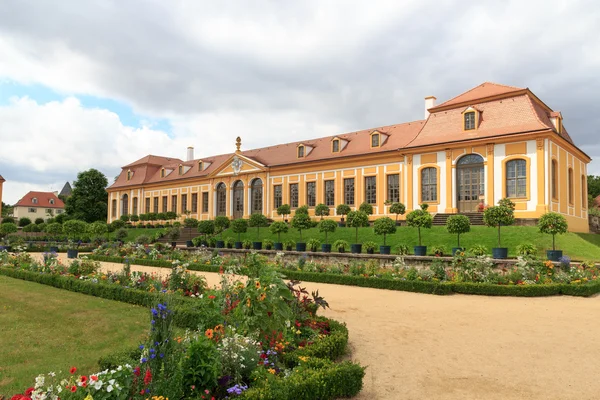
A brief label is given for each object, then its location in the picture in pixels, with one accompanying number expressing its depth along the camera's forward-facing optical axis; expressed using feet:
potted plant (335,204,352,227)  91.15
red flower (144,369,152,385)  10.93
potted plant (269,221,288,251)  74.38
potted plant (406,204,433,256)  59.80
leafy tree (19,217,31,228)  177.88
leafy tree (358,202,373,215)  89.40
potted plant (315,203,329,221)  92.82
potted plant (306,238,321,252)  64.44
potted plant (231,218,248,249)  83.97
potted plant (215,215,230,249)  92.43
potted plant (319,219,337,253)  71.05
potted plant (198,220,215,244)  90.27
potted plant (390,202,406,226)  82.58
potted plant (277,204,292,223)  101.25
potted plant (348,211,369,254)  68.49
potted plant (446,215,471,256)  54.13
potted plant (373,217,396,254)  60.54
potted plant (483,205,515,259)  52.60
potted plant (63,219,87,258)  90.48
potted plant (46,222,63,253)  104.06
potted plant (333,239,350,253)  61.77
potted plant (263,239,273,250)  71.72
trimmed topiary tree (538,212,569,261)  47.32
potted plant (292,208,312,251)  75.82
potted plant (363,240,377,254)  58.29
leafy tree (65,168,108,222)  169.99
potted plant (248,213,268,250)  87.20
